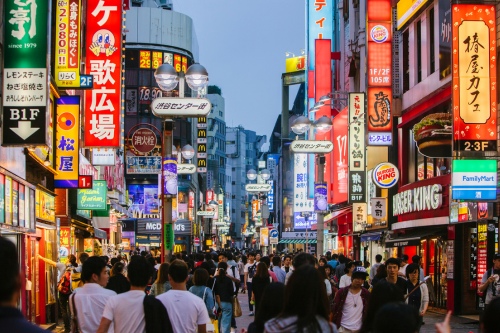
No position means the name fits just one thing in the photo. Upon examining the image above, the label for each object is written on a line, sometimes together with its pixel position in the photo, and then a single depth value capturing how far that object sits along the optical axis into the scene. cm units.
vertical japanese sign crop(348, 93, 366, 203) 3922
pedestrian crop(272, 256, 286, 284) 2162
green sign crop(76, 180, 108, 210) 3262
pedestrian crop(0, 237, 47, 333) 376
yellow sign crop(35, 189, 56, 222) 2461
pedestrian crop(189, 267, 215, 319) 1451
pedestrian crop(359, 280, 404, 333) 763
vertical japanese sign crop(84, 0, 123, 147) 2577
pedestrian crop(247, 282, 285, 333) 729
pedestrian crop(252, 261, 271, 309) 1928
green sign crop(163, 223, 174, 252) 2178
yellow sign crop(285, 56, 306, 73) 8785
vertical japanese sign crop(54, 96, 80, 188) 2581
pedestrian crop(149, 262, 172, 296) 1447
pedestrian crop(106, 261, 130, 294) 1293
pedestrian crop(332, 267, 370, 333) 1141
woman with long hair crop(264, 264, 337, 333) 586
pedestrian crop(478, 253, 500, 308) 1623
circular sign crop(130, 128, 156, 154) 3660
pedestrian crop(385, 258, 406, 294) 1377
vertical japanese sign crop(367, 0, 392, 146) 3372
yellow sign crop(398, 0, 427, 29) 3251
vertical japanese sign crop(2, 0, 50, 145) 1698
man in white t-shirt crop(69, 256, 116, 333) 978
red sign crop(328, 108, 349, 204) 4444
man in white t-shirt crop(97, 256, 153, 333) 840
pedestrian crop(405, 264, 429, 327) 1427
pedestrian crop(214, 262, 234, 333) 1847
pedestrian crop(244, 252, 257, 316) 2828
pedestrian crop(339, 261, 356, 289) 1830
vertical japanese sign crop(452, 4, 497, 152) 2198
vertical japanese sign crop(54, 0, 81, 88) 2341
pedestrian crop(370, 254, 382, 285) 2665
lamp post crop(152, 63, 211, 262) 1911
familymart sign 2212
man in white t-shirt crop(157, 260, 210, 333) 906
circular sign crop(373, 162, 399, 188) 3444
